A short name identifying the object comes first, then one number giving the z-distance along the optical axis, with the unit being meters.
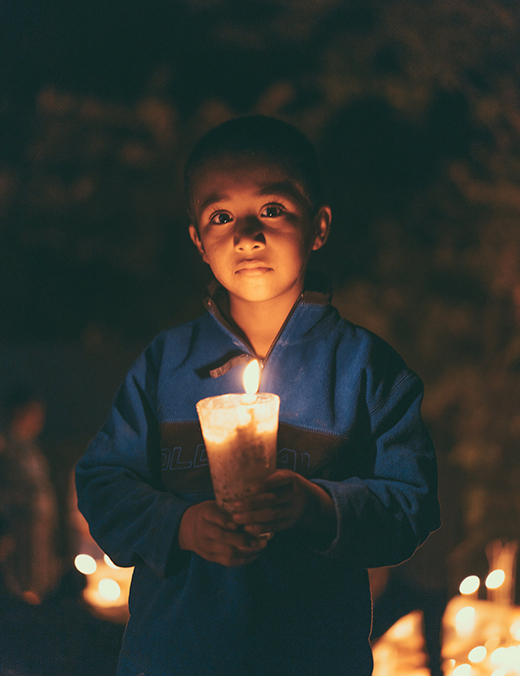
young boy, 1.29
